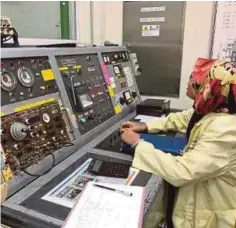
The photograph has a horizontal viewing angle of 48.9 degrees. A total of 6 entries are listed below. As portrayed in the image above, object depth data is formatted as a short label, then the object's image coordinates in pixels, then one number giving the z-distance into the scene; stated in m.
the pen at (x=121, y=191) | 0.95
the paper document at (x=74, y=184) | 0.95
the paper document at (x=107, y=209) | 0.80
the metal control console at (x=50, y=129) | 0.95
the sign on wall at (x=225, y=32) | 2.34
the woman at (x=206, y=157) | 1.07
